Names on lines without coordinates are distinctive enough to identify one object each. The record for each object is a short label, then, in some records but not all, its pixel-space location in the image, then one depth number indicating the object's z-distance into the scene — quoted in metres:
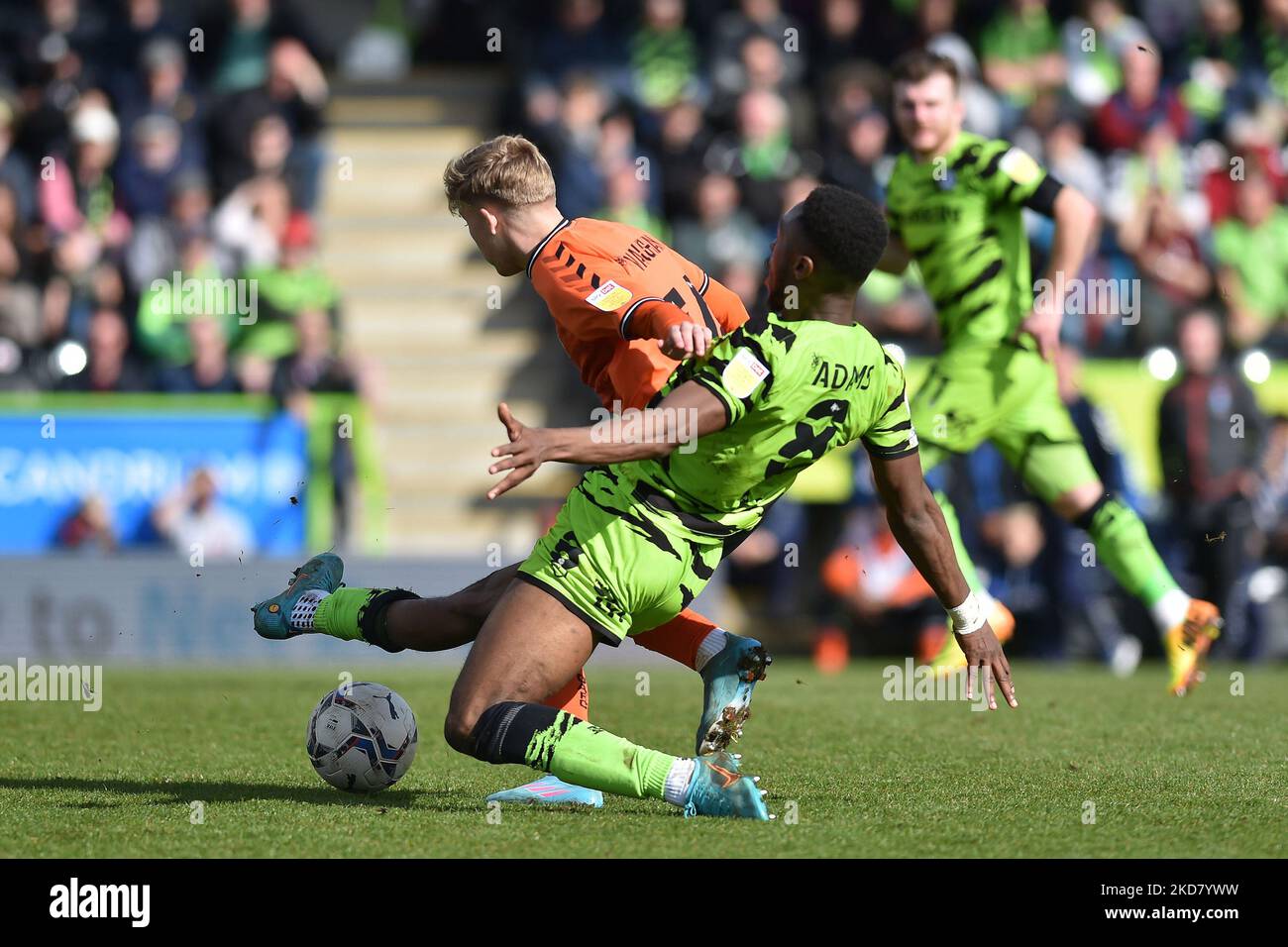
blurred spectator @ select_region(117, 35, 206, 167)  15.73
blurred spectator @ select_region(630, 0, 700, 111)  16.33
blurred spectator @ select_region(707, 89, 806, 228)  14.79
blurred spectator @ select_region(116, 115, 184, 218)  15.28
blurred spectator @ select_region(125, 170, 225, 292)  14.73
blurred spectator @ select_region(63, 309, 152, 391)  13.71
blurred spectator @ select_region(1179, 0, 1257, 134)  15.35
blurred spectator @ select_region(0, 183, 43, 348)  14.14
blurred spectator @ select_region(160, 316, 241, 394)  13.72
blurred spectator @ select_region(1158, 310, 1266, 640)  12.52
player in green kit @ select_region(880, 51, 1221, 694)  8.42
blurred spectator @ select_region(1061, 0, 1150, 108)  15.72
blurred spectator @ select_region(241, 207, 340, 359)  14.34
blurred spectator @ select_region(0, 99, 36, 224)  15.02
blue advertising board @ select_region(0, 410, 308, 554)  13.23
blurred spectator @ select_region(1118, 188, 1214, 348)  13.66
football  6.07
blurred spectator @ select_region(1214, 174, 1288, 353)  14.00
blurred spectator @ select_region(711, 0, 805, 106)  15.96
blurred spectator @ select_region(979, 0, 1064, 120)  15.74
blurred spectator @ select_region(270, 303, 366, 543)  13.34
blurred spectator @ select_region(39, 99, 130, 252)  14.84
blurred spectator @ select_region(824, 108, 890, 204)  14.12
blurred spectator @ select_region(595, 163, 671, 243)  14.62
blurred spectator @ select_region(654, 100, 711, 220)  14.80
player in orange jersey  5.92
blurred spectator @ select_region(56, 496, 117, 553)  13.18
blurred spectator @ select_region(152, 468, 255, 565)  13.23
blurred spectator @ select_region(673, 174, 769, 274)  14.37
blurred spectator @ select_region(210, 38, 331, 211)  15.54
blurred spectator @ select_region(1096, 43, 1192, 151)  15.05
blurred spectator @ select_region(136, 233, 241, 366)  14.11
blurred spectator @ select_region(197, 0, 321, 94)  16.67
